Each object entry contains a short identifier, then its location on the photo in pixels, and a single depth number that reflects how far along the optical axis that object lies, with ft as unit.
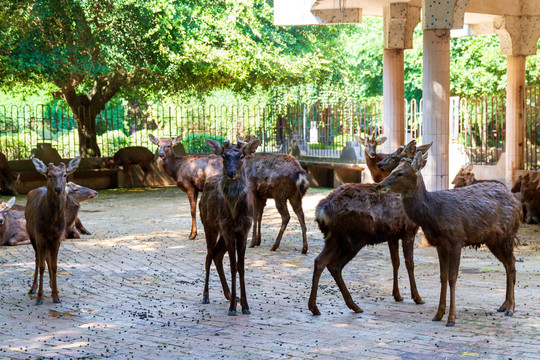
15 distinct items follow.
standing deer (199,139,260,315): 25.30
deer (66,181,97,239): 36.70
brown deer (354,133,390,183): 44.33
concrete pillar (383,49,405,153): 56.85
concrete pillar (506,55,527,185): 60.03
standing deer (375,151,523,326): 23.32
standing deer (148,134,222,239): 44.16
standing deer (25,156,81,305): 27.58
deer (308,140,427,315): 24.47
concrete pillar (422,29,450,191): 40.09
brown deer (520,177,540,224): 47.67
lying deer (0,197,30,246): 39.83
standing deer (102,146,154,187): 76.54
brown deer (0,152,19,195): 68.95
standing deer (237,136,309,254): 37.83
